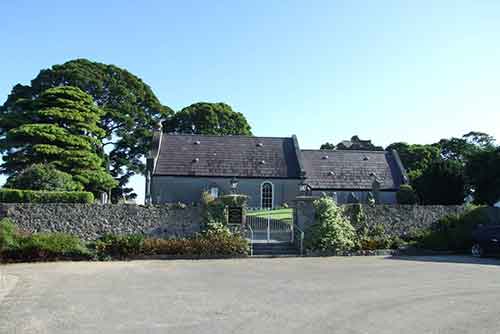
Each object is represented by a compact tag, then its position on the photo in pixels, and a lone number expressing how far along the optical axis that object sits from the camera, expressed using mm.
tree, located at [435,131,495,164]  61500
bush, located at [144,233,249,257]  19297
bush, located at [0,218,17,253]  17469
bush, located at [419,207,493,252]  21438
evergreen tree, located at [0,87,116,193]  27734
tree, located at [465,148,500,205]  30531
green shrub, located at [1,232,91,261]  17672
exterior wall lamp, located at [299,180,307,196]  36250
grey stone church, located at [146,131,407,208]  36344
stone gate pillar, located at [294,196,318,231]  20969
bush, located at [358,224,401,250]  20883
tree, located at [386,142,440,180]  63325
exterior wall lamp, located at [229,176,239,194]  35981
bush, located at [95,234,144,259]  18797
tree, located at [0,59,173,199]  43406
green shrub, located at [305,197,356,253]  20344
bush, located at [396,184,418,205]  34094
